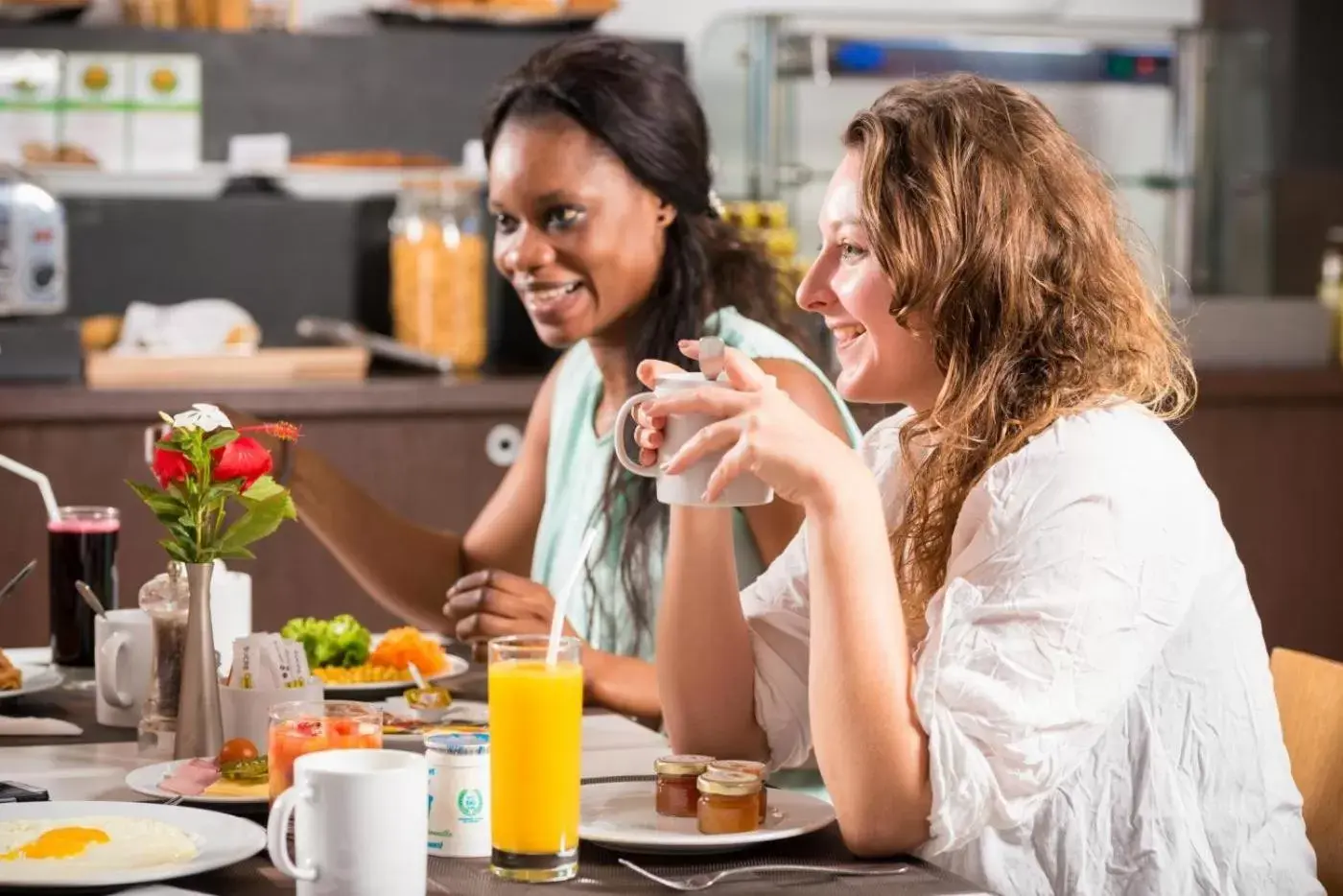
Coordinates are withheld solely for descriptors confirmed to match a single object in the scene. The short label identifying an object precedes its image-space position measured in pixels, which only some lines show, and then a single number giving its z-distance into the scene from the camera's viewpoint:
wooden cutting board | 5.16
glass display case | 5.68
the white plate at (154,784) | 2.42
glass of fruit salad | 2.32
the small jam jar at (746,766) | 2.34
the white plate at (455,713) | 2.67
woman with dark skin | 3.24
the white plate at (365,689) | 2.88
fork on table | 2.23
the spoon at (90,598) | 2.83
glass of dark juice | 3.05
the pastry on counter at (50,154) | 5.54
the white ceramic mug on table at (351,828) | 2.15
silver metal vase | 2.60
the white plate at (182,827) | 2.20
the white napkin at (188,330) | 5.39
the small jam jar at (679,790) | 2.37
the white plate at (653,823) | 2.29
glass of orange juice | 2.23
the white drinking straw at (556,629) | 2.24
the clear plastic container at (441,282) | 5.68
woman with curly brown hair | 2.32
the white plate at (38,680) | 2.87
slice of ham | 2.45
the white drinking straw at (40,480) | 2.91
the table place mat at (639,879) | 2.23
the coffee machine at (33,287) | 5.12
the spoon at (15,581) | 2.95
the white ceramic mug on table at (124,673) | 2.76
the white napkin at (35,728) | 2.72
